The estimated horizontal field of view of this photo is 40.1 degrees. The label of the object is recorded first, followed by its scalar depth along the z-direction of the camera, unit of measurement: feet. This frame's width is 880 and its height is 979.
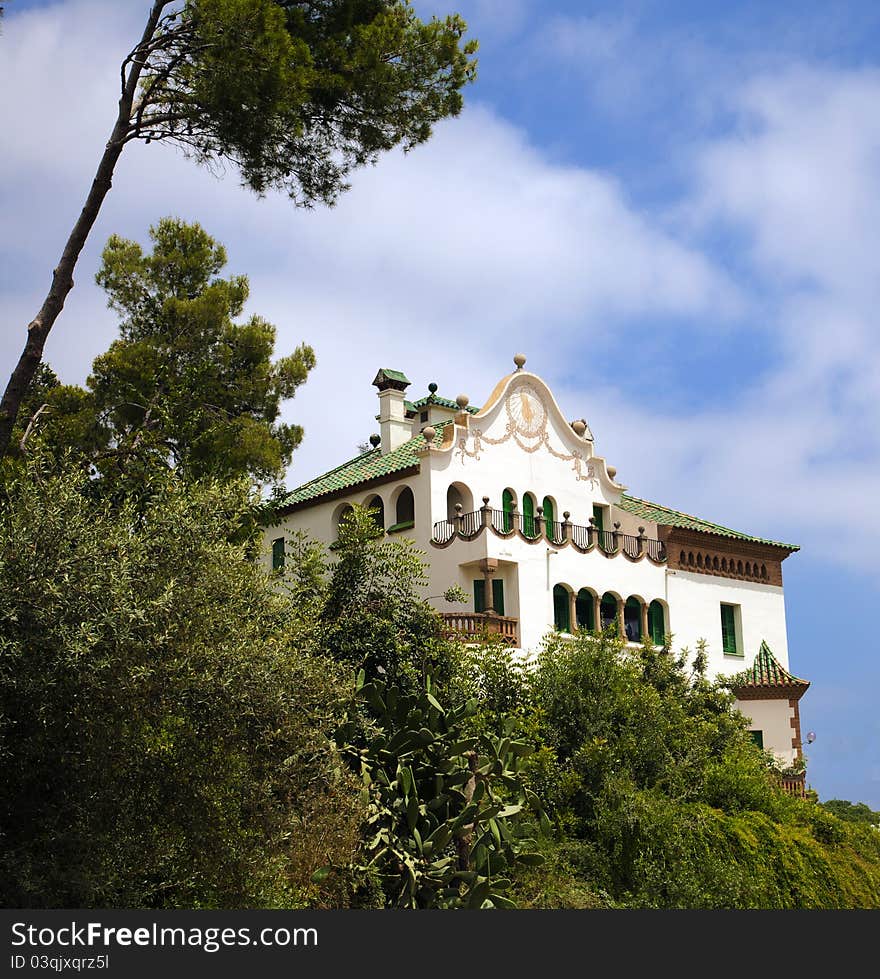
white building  99.19
